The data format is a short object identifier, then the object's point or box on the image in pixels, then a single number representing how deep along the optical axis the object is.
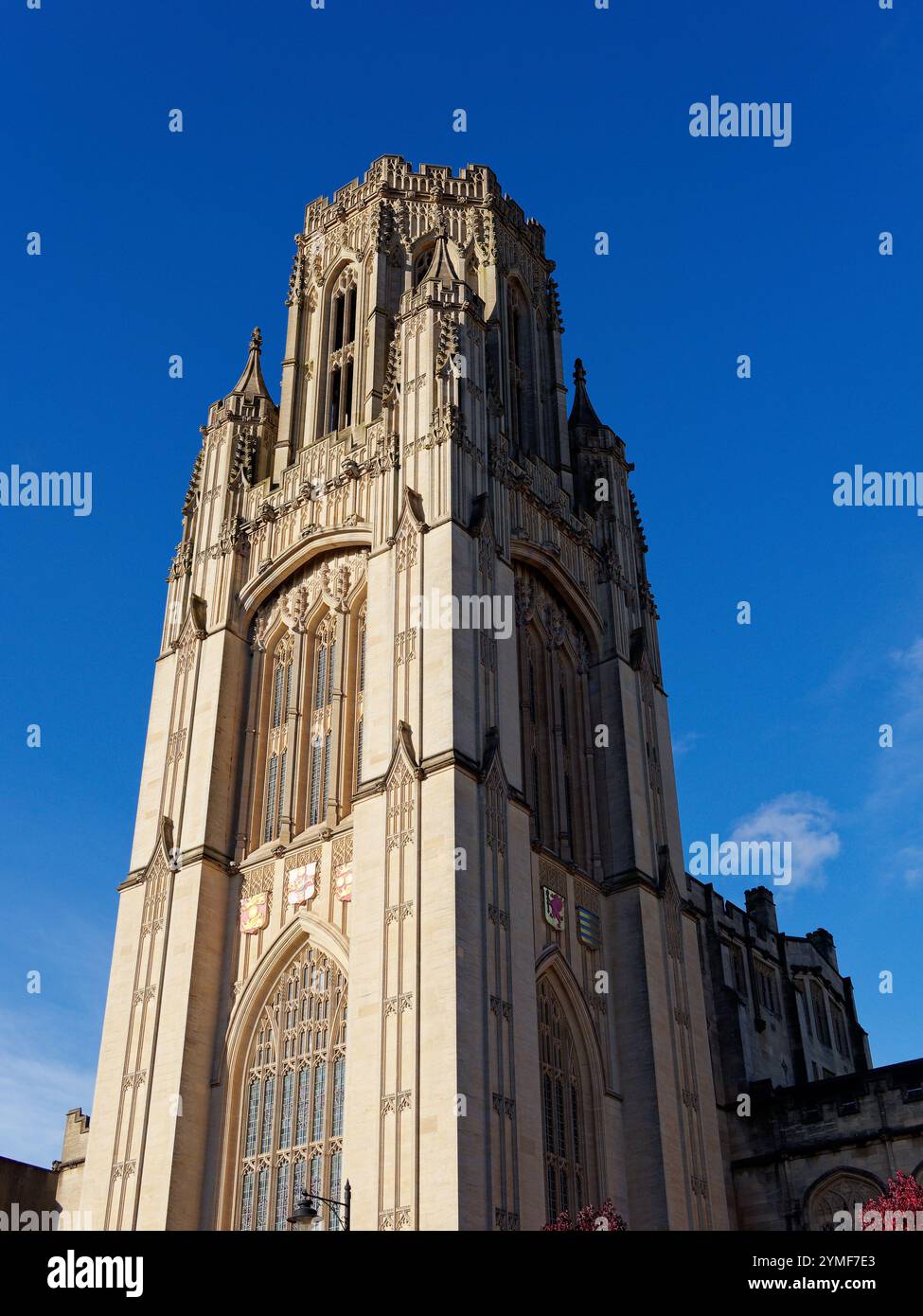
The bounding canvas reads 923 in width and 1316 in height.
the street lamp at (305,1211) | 20.88
